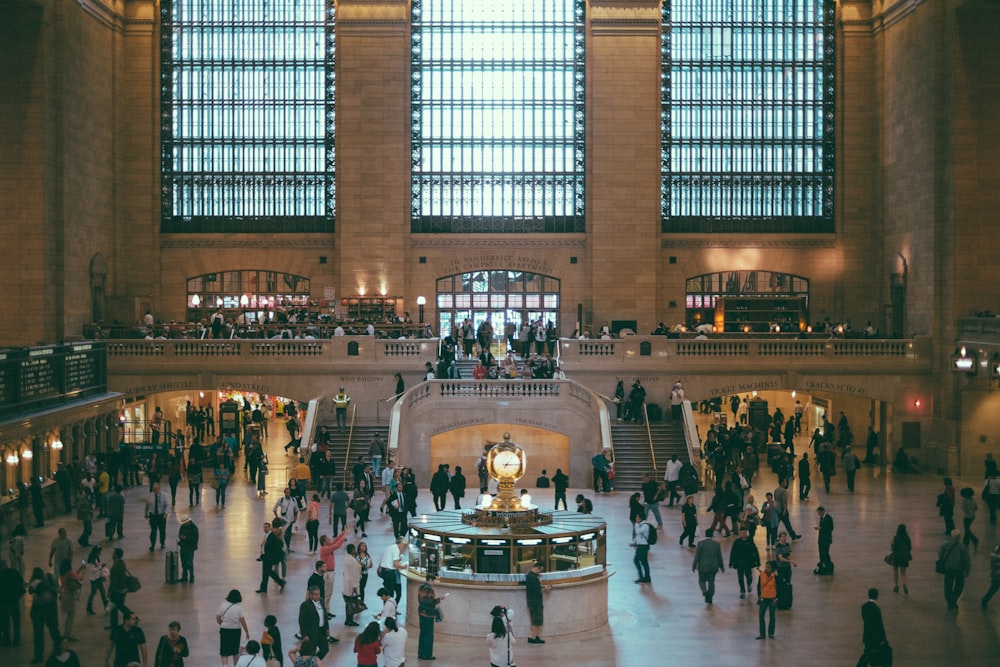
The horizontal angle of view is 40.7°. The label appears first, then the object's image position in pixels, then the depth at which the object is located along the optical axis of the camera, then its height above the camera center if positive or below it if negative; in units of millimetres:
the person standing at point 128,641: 16500 -3905
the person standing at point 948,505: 27922 -3708
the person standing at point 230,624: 17750 -3978
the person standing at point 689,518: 26930 -3849
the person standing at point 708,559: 22094 -3834
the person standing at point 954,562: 22141 -3874
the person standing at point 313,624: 17656 -3933
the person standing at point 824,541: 24609 -3981
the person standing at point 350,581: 20500 -3932
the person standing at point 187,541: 23422 -3765
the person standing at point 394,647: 16375 -3908
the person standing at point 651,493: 27406 -3489
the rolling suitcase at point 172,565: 23938 -4277
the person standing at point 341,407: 39906 -2428
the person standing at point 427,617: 18766 -4061
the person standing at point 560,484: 31062 -3651
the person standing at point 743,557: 22531 -3884
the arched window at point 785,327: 49553 -33
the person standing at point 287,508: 26609 -3617
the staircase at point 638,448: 36312 -3462
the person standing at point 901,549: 23266 -3855
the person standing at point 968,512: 26766 -3699
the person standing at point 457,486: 31062 -3726
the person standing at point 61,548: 22203 -3690
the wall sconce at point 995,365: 39219 -1126
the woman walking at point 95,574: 21500 -3982
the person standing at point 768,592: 20141 -3977
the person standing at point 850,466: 35906 -3716
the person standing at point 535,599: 19359 -3944
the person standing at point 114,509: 27281 -3768
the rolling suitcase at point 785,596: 22203 -4455
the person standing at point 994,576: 22297 -4127
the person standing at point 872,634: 17828 -4098
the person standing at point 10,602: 19922 -4123
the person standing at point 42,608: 19078 -4021
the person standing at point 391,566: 20703 -3701
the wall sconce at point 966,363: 40344 -1093
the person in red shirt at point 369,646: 16109 -3843
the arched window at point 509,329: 48359 -128
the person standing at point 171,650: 16359 -3956
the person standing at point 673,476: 33000 -3673
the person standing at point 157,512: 26317 -3688
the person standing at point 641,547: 23891 -3915
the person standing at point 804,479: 34375 -3913
